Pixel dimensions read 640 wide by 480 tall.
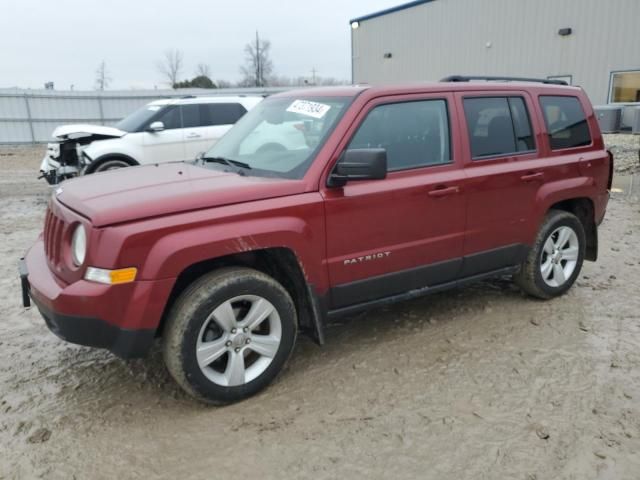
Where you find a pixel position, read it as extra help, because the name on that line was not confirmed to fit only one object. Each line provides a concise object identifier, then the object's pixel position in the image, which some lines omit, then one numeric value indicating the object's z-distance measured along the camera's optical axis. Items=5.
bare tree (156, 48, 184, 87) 57.84
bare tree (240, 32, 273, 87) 59.12
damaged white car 9.09
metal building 15.70
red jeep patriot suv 2.85
